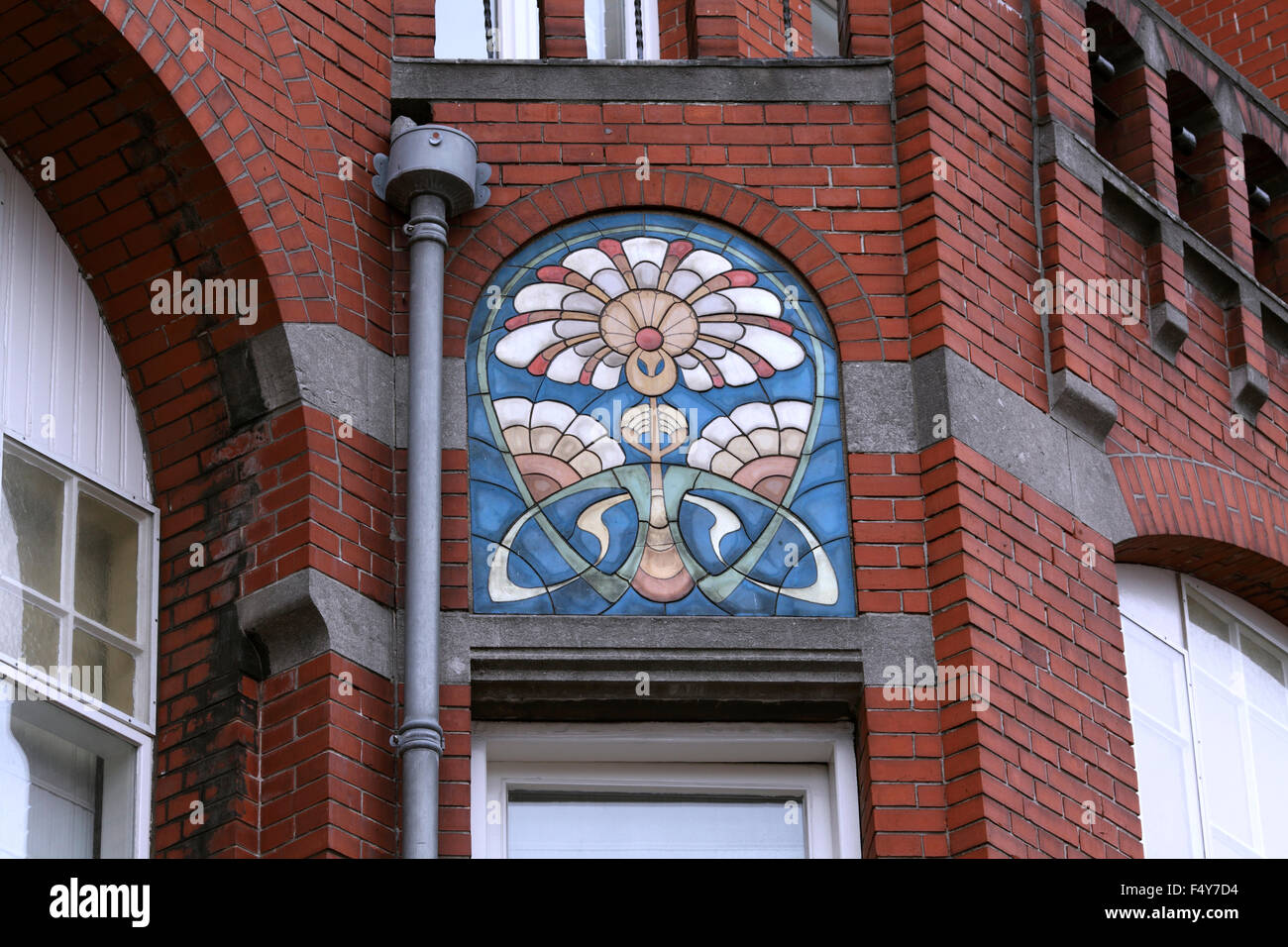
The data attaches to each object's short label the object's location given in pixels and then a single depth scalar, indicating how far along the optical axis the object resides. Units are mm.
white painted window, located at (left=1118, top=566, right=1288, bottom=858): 10672
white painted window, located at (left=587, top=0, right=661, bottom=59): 11523
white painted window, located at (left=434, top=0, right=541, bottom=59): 11422
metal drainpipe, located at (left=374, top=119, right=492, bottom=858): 9062
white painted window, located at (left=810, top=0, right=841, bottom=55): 13031
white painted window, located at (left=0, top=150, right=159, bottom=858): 9281
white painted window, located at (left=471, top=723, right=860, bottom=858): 9648
